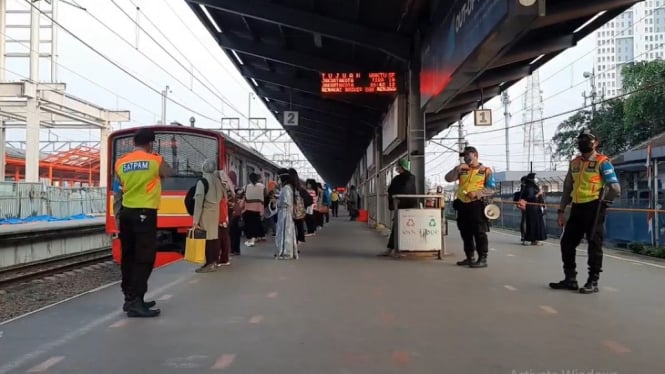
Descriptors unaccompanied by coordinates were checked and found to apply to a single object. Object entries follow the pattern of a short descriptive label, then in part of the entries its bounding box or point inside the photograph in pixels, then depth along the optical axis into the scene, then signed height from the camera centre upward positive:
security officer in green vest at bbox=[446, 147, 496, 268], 9.30 -0.03
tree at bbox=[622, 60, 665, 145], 26.58 +4.69
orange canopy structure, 48.00 +2.81
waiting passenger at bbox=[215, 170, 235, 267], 9.36 -0.32
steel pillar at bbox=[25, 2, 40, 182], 30.30 +4.09
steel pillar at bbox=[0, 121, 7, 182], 36.44 +2.82
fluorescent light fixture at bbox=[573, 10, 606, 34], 9.60 +2.93
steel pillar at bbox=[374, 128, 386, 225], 20.58 +0.85
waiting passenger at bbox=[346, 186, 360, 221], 31.08 -0.32
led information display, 14.51 +2.91
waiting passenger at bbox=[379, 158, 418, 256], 11.45 +0.17
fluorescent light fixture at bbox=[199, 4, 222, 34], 15.54 +4.96
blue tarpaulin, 22.04 -0.84
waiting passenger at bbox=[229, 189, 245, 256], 11.85 -0.62
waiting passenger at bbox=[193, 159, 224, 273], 8.80 -0.17
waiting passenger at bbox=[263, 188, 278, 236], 15.86 -0.36
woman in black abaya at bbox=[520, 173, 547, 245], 14.09 -0.48
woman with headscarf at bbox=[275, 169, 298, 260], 10.93 -0.57
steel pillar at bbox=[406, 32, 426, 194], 13.28 +1.53
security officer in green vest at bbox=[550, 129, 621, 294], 6.96 -0.05
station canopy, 8.33 +3.79
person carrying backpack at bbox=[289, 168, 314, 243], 11.61 -0.09
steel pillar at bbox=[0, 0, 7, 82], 29.41 +8.22
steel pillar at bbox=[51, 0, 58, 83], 36.03 +8.93
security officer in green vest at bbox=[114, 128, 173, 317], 5.96 -0.21
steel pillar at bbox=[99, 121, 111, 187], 37.56 +3.70
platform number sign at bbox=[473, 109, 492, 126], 14.80 +2.04
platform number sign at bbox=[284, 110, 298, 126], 23.12 +3.11
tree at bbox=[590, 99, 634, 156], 32.69 +3.96
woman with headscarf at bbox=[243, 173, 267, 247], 13.61 -0.21
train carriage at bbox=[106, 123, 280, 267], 11.74 +0.71
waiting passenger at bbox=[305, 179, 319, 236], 17.64 -0.50
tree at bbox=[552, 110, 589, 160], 37.88 +4.33
